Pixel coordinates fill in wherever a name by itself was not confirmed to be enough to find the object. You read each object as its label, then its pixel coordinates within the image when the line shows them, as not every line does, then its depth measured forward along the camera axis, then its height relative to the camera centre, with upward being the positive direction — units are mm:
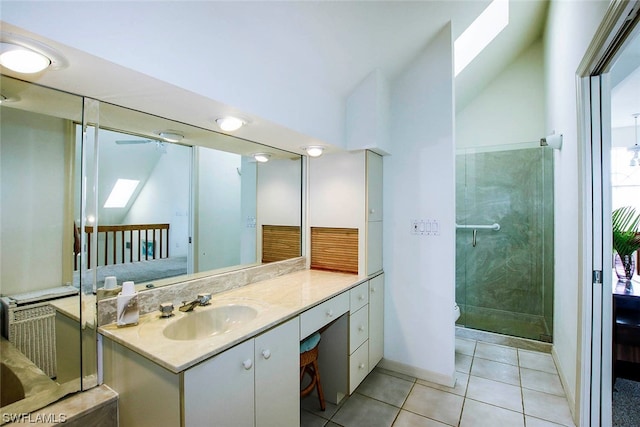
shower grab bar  3375 -133
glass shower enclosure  3084 -314
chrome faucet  1479 -464
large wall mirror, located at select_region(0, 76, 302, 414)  1142 -30
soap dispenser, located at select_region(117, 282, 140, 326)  1283 -411
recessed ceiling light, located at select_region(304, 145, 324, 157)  2166 +498
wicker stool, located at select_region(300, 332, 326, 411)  1754 -911
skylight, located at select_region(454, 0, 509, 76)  2615 +1687
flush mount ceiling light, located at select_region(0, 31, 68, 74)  827 +487
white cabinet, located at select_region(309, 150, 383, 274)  2270 +149
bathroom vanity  1029 -606
